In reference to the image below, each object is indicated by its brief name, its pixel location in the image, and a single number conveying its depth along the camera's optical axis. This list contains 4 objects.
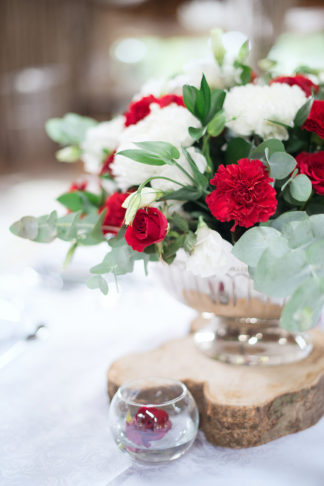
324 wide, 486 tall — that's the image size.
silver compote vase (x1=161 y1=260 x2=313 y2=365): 0.66
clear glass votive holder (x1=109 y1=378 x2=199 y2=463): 0.54
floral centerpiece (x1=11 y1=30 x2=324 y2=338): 0.49
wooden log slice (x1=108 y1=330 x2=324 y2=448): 0.61
